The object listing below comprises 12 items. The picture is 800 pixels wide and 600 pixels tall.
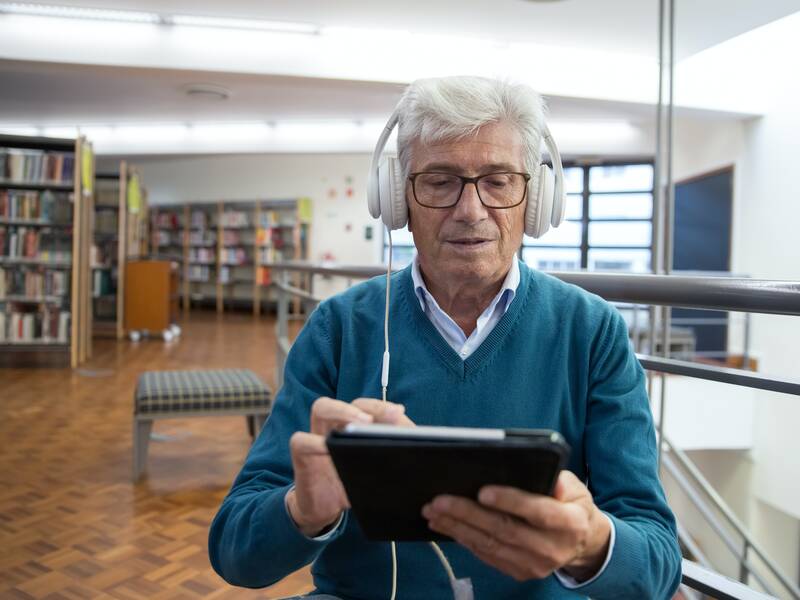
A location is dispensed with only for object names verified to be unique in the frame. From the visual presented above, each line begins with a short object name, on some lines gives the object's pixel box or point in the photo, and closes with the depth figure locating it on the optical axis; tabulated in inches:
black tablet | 22.8
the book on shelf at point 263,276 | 488.9
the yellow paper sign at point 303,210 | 478.3
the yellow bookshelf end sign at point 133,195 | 321.4
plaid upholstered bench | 120.3
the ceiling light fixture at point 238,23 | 236.5
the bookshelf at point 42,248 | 242.2
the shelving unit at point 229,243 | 493.7
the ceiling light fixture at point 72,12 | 224.5
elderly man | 32.7
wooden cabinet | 315.6
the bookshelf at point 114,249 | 317.7
